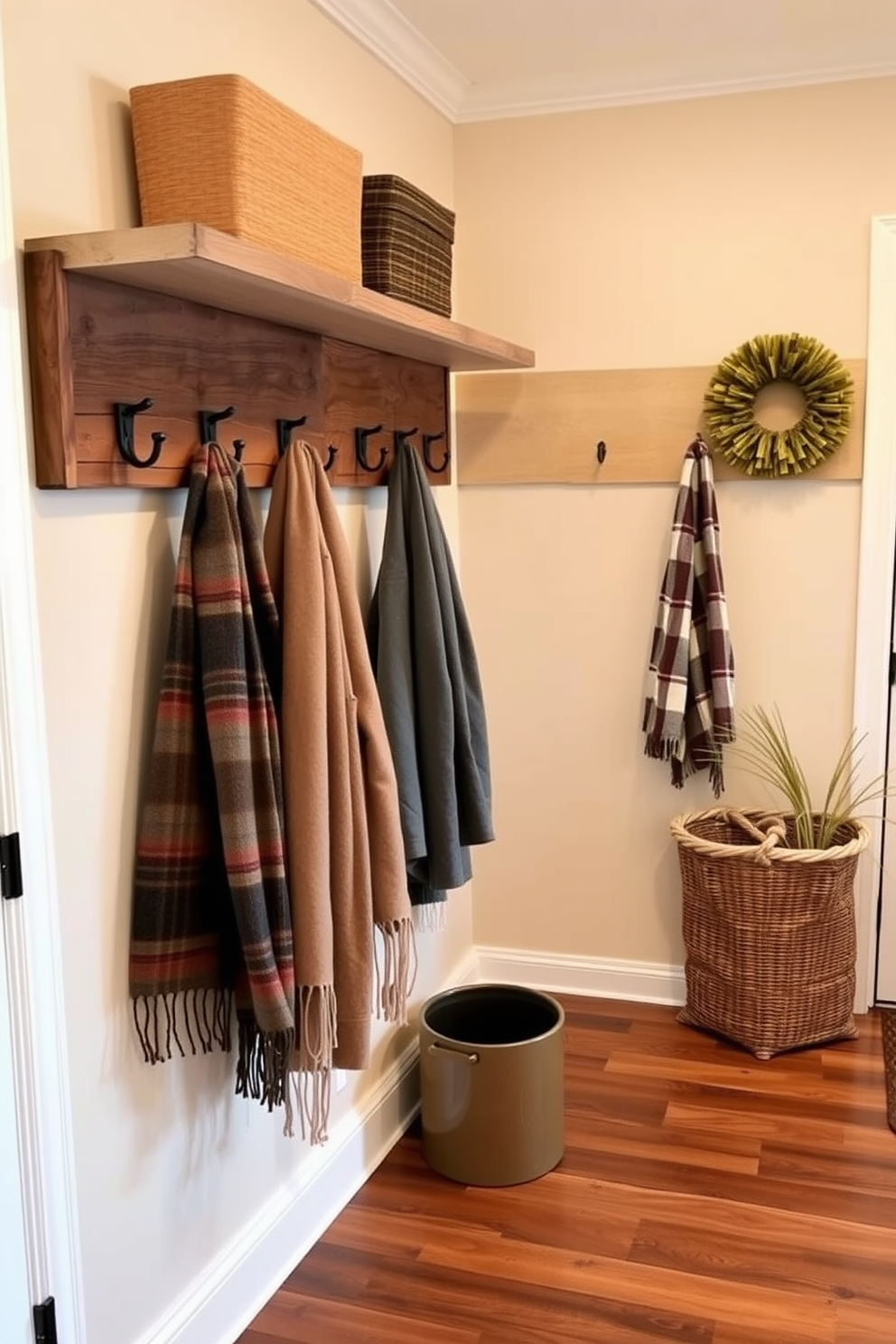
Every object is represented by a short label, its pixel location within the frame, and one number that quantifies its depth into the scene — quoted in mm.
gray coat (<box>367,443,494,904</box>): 2408
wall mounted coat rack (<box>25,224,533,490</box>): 1519
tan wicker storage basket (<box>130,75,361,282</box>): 1633
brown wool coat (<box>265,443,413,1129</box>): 1873
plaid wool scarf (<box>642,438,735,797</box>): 2984
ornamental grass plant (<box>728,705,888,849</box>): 2963
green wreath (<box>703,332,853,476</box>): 2873
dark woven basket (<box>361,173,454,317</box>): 2246
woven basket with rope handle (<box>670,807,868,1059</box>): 2844
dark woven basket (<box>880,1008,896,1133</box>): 2641
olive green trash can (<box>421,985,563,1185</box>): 2428
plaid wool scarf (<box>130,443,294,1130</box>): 1727
